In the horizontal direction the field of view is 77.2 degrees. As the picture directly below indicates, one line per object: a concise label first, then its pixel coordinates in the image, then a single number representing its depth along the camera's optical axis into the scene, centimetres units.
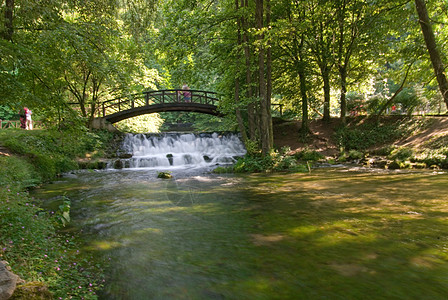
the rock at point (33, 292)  224
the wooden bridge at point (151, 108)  2175
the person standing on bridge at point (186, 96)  2336
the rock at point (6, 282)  212
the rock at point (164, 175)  1213
